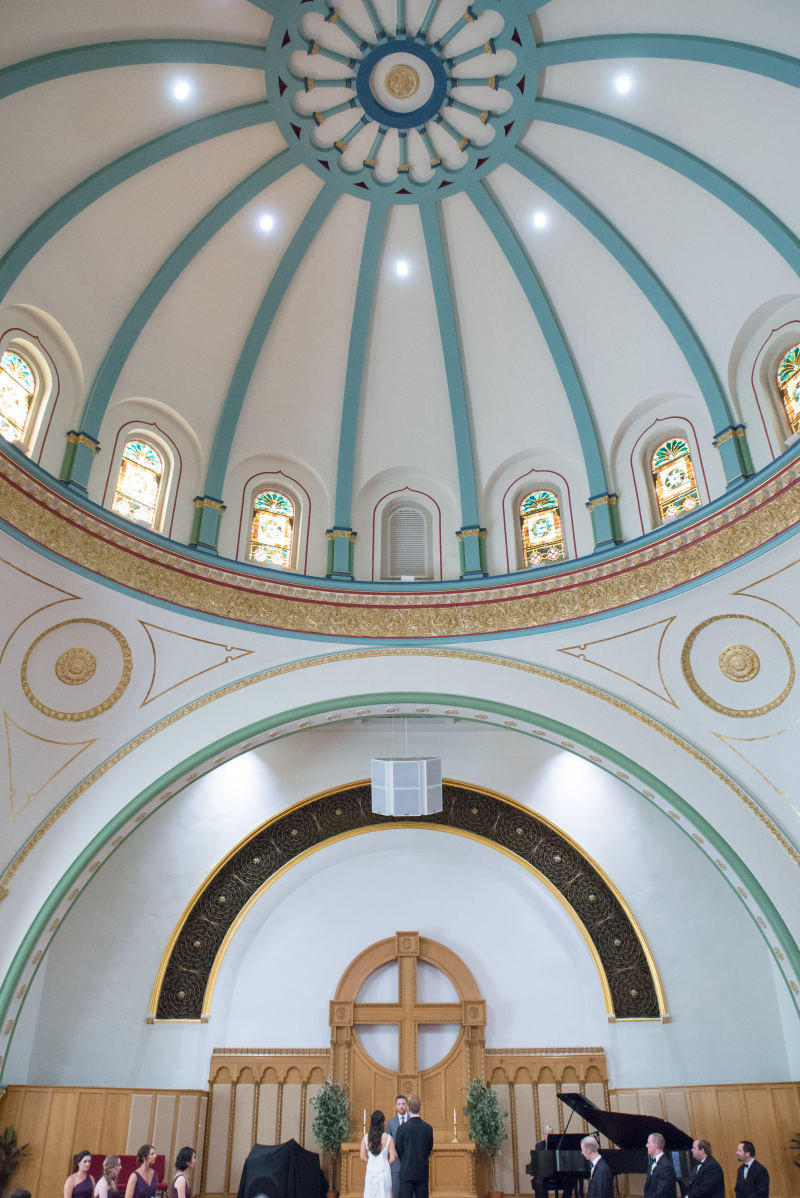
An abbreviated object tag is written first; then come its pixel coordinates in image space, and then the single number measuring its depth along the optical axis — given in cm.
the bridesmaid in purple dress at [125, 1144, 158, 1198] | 750
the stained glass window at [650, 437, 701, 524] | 1157
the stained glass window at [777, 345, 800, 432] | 1048
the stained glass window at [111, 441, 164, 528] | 1173
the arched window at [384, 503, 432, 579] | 1305
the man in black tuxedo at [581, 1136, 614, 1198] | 794
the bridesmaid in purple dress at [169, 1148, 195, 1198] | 746
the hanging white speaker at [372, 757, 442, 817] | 1201
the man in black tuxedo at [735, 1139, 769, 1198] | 886
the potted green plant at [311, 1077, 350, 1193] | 1212
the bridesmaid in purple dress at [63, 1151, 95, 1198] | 705
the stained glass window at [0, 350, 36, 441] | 1038
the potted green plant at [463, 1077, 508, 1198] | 1220
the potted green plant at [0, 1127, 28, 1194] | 1098
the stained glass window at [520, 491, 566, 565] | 1258
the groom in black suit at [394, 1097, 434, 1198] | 756
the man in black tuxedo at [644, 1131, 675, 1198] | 824
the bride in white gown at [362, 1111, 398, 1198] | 729
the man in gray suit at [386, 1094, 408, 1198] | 774
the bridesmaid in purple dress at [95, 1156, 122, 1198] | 697
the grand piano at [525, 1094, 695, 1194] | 1012
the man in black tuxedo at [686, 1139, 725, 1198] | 848
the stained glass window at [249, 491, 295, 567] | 1272
